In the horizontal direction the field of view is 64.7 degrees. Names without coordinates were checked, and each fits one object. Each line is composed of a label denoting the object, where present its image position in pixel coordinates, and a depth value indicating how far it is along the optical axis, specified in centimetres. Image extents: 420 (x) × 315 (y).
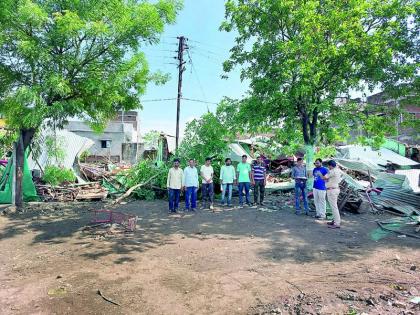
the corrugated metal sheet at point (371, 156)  2145
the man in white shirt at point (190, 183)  1066
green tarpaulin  1174
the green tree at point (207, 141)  1305
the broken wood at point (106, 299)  422
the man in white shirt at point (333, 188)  861
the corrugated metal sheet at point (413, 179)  1282
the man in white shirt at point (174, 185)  1034
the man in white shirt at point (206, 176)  1118
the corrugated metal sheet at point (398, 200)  1075
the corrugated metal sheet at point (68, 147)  1680
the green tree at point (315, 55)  1037
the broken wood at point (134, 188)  1221
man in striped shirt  1135
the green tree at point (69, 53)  810
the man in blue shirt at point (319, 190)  930
